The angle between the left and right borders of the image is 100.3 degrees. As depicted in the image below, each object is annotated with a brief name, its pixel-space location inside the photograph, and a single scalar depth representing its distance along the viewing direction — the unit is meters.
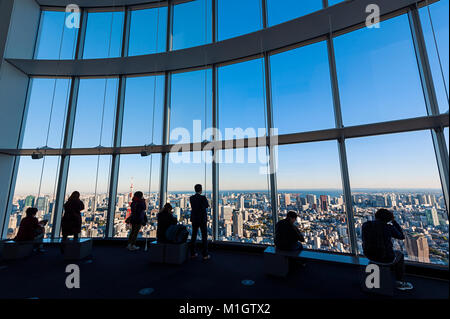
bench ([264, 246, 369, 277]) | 2.70
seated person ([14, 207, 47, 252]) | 3.72
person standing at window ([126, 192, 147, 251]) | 4.20
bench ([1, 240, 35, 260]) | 3.59
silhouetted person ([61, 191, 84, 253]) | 3.88
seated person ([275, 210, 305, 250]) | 2.93
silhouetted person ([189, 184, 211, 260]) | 3.59
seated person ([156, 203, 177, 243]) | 3.54
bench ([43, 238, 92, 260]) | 3.59
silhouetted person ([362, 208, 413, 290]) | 2.35
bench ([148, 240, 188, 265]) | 3.34
